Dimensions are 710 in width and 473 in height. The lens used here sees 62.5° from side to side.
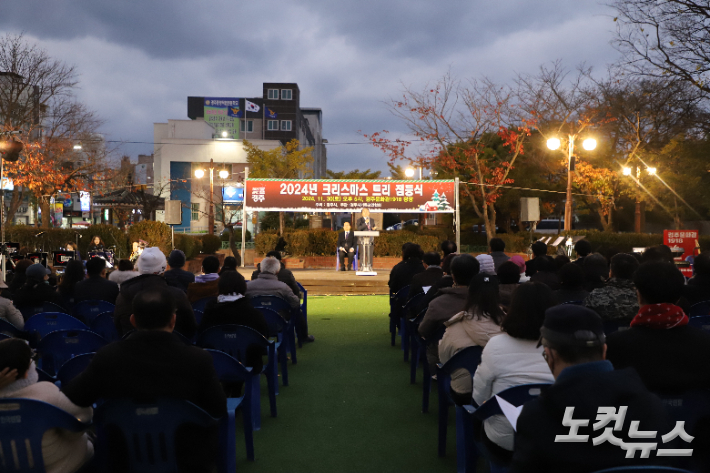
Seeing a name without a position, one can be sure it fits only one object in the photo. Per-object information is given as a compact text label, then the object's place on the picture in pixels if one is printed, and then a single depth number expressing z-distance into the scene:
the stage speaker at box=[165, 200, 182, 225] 17.83
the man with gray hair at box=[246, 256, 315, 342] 6.05
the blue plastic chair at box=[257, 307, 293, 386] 5.31
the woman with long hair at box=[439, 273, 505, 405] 3.67
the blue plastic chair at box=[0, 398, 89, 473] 2.20
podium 15.50
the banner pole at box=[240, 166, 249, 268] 16.80
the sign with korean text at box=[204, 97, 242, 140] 63.28
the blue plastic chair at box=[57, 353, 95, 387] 3.15
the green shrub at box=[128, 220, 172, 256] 19.16
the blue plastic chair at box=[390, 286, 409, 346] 6.74
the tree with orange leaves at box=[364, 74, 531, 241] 24.98
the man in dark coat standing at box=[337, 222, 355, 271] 17.03
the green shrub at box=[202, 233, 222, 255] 24.11
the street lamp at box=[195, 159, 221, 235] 28.36
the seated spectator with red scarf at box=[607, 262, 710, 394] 2.42
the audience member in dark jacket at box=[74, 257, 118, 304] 5.91
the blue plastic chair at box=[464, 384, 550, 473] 2.46
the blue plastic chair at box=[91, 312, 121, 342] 5.00
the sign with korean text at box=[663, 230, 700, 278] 14.62
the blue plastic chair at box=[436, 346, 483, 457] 3.32
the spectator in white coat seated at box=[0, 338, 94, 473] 2.33
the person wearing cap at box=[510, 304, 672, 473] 1.67
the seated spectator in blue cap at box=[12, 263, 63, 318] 5.43
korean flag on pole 62.56
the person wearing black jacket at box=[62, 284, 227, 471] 2.38
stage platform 14.11
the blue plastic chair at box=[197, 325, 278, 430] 4.08
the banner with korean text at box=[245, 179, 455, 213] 16.73
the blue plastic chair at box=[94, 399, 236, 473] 2.35
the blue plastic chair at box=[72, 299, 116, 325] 5.62
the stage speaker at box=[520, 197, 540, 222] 15.82
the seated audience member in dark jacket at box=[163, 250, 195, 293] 6.49
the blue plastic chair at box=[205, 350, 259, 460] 3.14
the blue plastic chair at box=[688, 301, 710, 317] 5.01
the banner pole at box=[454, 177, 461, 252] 15.69
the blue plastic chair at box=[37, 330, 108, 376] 3.83
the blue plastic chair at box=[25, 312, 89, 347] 4.56
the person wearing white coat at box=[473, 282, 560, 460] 2.79
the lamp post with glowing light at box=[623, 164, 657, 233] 25.37
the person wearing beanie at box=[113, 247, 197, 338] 4.31
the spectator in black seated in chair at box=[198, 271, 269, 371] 4.44
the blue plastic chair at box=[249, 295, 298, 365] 5.79
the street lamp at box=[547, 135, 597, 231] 16.14
